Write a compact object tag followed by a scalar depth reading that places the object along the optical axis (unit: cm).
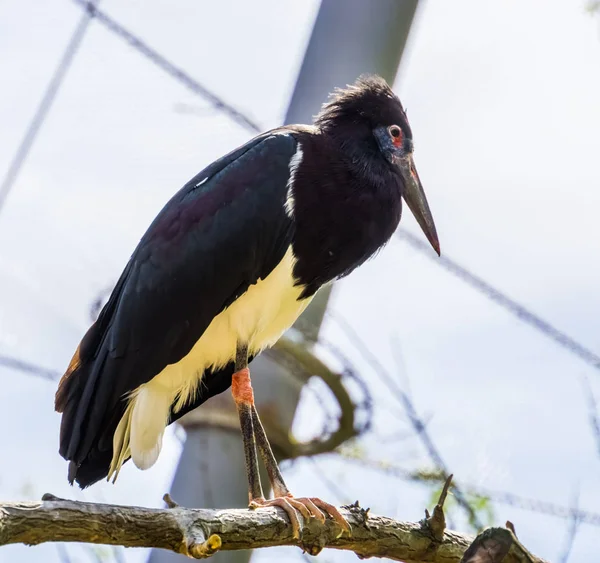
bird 934
